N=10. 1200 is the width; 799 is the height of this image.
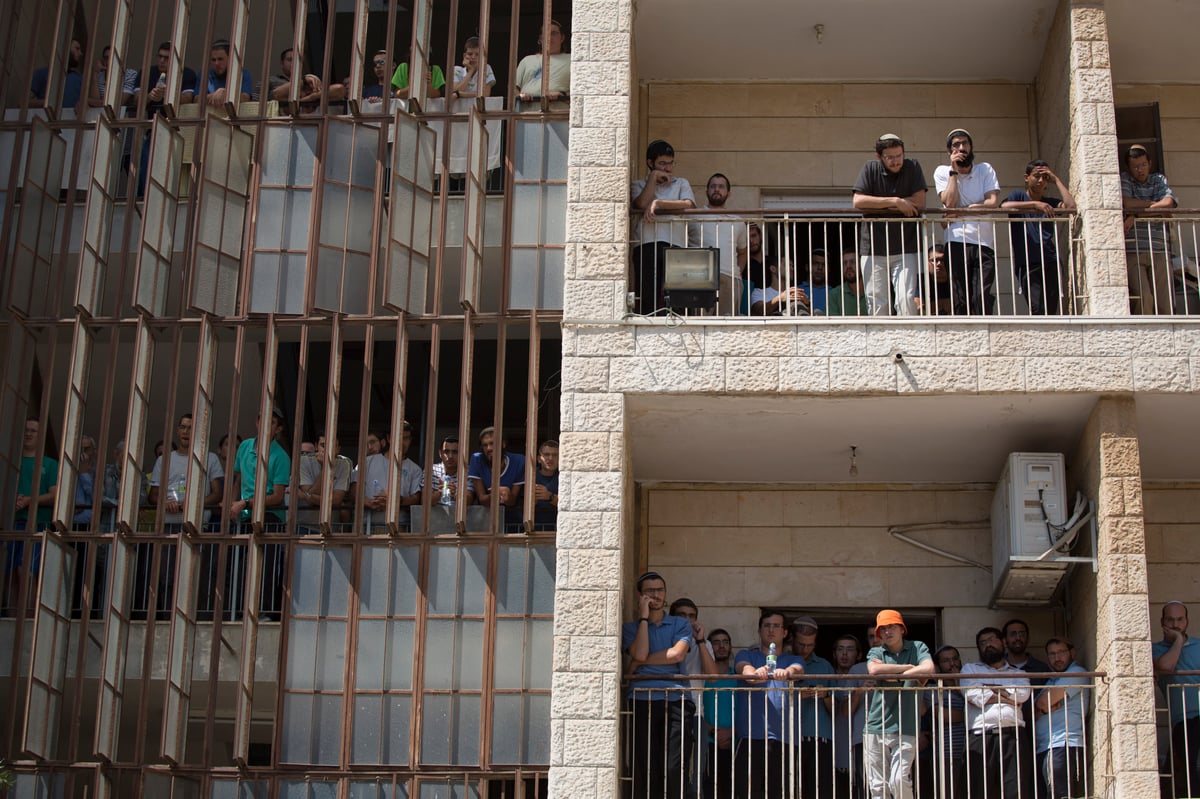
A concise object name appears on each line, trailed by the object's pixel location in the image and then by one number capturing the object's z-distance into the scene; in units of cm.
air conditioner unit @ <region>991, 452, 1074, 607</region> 1582
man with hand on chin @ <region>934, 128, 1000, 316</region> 1633
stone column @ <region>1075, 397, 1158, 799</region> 1461
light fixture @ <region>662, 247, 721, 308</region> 1593
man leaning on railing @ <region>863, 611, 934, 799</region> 1500
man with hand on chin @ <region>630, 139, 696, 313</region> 1636
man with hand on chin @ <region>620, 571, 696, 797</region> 1508
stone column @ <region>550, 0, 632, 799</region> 1477
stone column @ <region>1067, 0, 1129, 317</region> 1593
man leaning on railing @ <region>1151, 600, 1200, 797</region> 1518
